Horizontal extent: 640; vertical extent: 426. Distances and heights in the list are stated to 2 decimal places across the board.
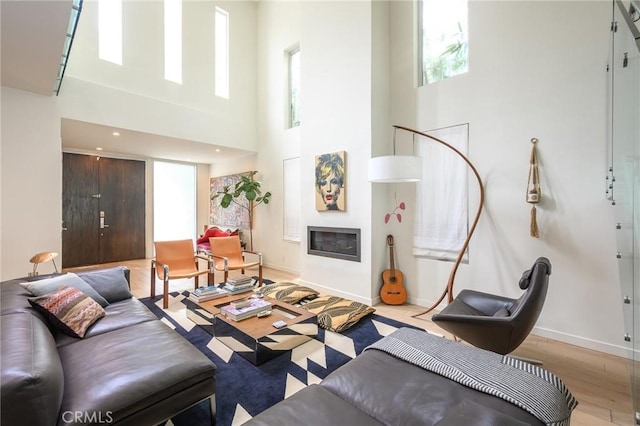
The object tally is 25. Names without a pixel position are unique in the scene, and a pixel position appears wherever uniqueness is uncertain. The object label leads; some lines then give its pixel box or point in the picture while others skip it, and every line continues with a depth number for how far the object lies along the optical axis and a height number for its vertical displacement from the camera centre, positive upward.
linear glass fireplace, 4.05 -0.45
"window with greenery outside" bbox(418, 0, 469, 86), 3.51 +2.29
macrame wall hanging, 2.85 +0.24
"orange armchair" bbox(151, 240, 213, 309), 3.88 -0.68
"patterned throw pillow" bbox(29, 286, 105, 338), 1.89 -0.66
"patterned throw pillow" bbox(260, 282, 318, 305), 3.82 -1.13
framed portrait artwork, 4.14 +0.50
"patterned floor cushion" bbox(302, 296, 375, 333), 3.04 -1.19
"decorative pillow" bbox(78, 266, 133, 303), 2.57 -0.64
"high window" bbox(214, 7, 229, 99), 6.06 +3.59
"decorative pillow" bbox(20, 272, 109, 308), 2.07 -0.54
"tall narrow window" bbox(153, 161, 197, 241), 7.14 +0.39
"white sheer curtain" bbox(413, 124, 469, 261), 3.46 +0.20
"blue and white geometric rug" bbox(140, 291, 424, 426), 1.82 -1.27
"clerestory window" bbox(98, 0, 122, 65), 4.54 +3.10
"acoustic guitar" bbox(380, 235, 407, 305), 3.81 -1.03
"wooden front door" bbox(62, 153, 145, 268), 5.85 +0.14
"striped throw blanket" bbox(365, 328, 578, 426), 1.17 -0.79
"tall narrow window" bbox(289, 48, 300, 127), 5.89 +2.73
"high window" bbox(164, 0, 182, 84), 5.26 +3.38
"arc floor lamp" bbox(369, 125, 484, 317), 2.91 +0.43
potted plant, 5.98 +0.42
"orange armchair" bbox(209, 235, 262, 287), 4.43 -0.67
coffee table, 2.35 -1.07
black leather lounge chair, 1.98 -0.81
